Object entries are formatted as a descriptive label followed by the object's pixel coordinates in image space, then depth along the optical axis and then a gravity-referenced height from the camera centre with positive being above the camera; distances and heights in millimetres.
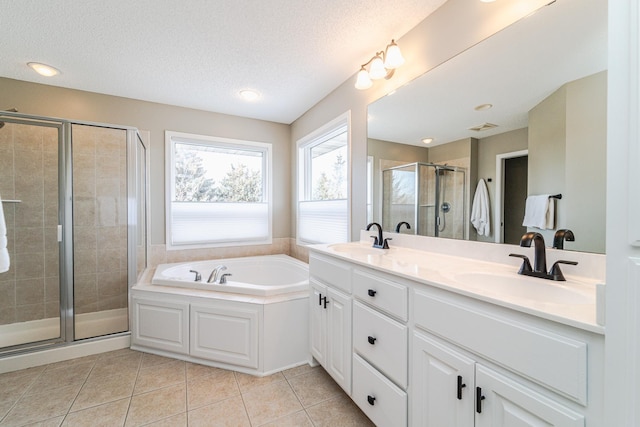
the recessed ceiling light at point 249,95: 2551 +1161
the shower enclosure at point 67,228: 2217 -161
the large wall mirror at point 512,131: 991 +396
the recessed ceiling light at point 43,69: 2074 +1154
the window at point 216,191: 2973 +231
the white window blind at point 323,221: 2496 -111
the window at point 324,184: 2498 +291
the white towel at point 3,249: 1414 -216
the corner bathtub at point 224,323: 1914 -868
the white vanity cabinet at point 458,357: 656 -485
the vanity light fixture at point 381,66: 1612 +951
